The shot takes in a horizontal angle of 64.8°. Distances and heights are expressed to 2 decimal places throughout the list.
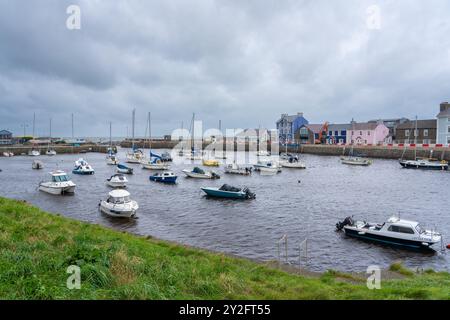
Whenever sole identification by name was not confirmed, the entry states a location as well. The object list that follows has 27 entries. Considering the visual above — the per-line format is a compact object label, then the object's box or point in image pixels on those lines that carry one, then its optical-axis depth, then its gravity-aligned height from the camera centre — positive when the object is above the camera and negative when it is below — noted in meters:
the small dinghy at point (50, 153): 120.06 -4.21
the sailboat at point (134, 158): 88.96 -4.03
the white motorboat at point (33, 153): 116.58 -4.27
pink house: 125.94 +4.58
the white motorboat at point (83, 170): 63.69 -5.20
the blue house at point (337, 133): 133.25 +4.70
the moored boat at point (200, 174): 59.59 -5.25
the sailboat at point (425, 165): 74.24 -3.82
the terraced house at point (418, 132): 109.12 +4.66
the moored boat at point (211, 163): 81.58 -4.57
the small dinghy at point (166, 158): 91.18 -3.93
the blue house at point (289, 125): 146.00 +8.08
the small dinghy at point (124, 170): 66.69 -5.28
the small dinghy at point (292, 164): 78.00 -4.27
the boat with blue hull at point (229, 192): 41.38 -5.74
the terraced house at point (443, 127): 100.31 +5.76
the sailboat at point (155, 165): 73.00 -4.66
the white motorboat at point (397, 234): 23.45 -6.00
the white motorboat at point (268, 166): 70.38 -4.33
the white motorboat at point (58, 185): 43.38 -5.53
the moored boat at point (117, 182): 49.97 -5.70
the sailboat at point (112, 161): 82.20 -4.53
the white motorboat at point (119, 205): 31.16 -5.71
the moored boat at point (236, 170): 66.75 -4.97
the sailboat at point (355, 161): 84.75 -3.82
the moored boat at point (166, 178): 53.97 -5.40
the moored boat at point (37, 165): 75.19 -5.30
